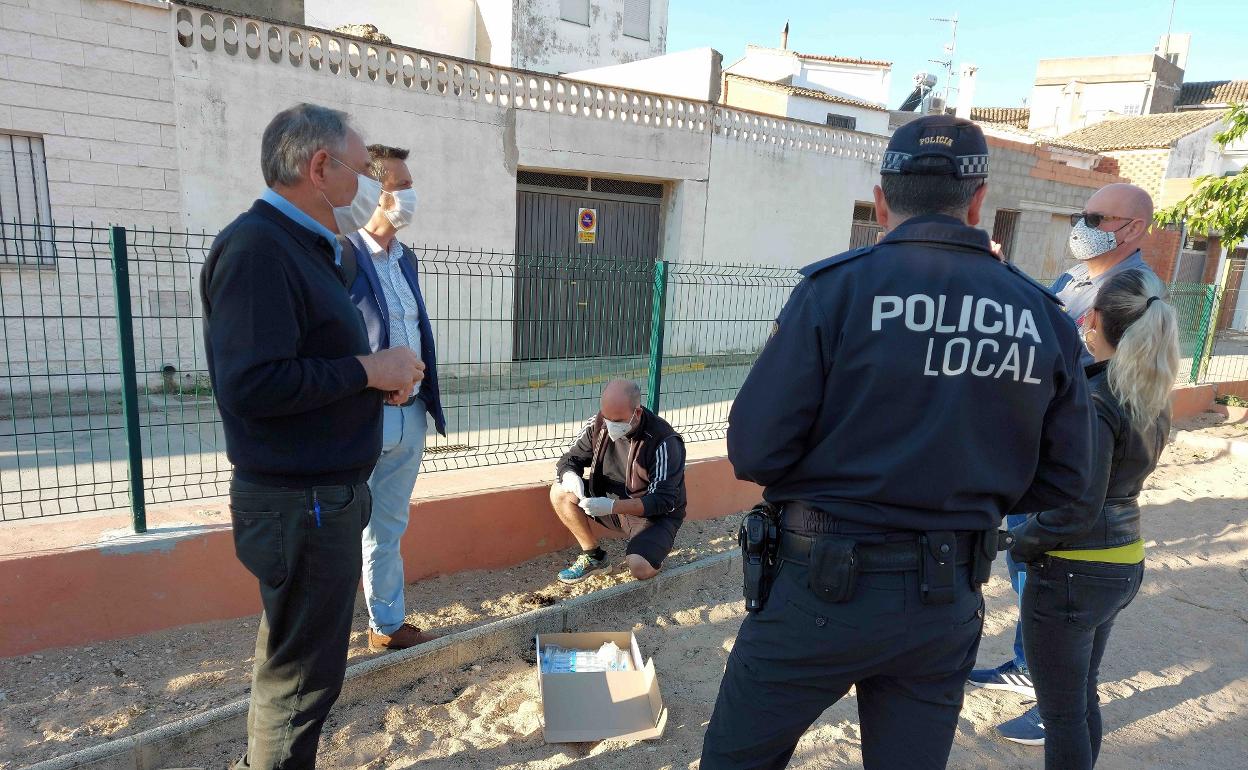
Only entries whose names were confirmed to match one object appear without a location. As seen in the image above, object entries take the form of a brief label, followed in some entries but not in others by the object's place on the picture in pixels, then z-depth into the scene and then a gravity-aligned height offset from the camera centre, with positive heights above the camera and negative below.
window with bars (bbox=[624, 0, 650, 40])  18.98 +6.57
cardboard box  2.86 -1.80
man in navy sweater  1.74 -0.39
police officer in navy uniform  1.55 -0.37
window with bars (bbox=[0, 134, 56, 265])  6.21 +0.41
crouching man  3.98 -1.25
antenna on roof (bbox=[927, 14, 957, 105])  27.42 +8.45
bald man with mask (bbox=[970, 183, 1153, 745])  3.23 +0.22
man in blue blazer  2.75 -0.50
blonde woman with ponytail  2.16 -0.76
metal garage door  4.81 -0.35
